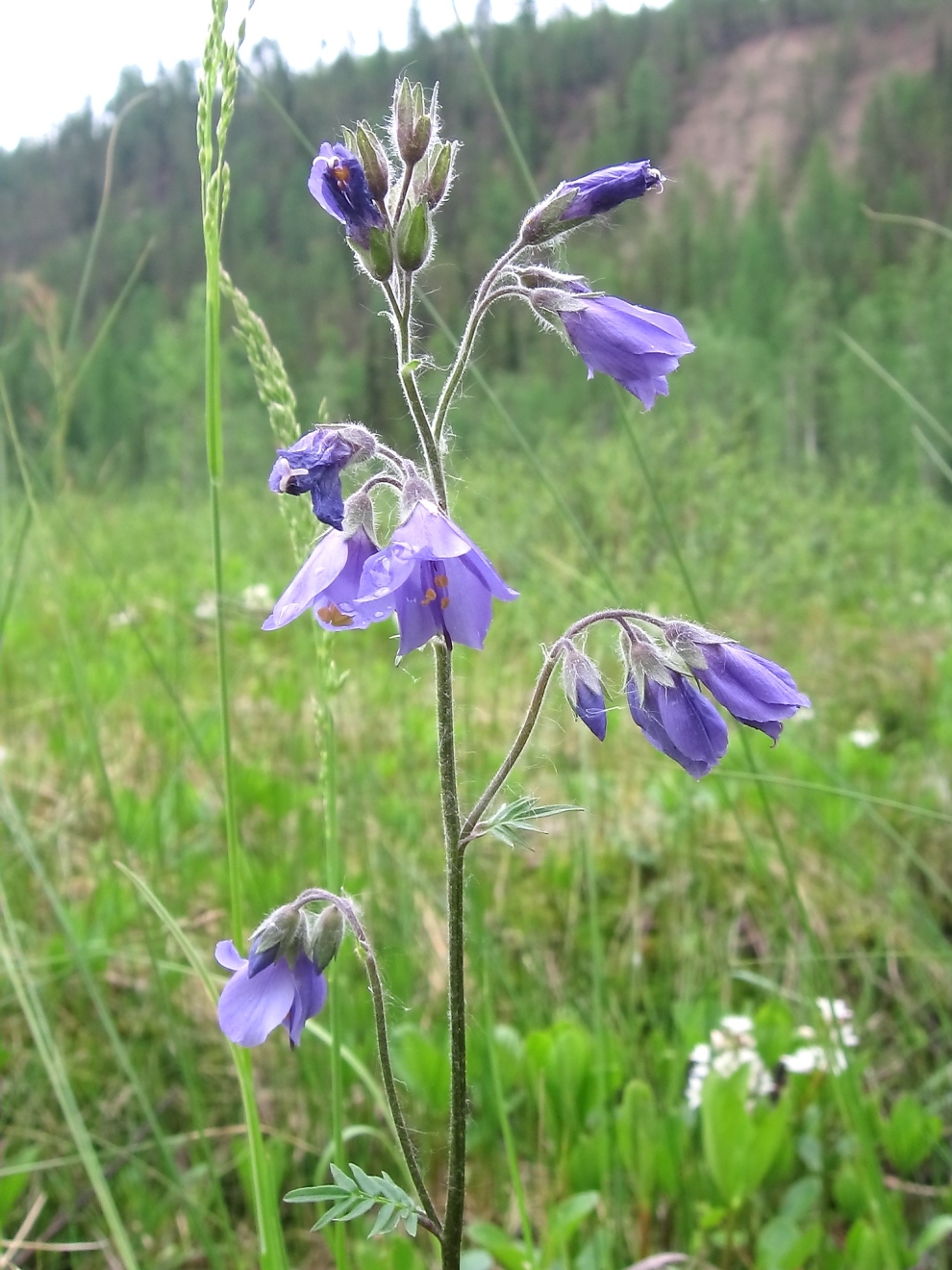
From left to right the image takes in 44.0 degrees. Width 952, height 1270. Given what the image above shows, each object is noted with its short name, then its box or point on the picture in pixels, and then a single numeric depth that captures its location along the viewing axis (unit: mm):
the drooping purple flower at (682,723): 159
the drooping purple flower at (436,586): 144
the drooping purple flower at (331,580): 156
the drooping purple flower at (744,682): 158
